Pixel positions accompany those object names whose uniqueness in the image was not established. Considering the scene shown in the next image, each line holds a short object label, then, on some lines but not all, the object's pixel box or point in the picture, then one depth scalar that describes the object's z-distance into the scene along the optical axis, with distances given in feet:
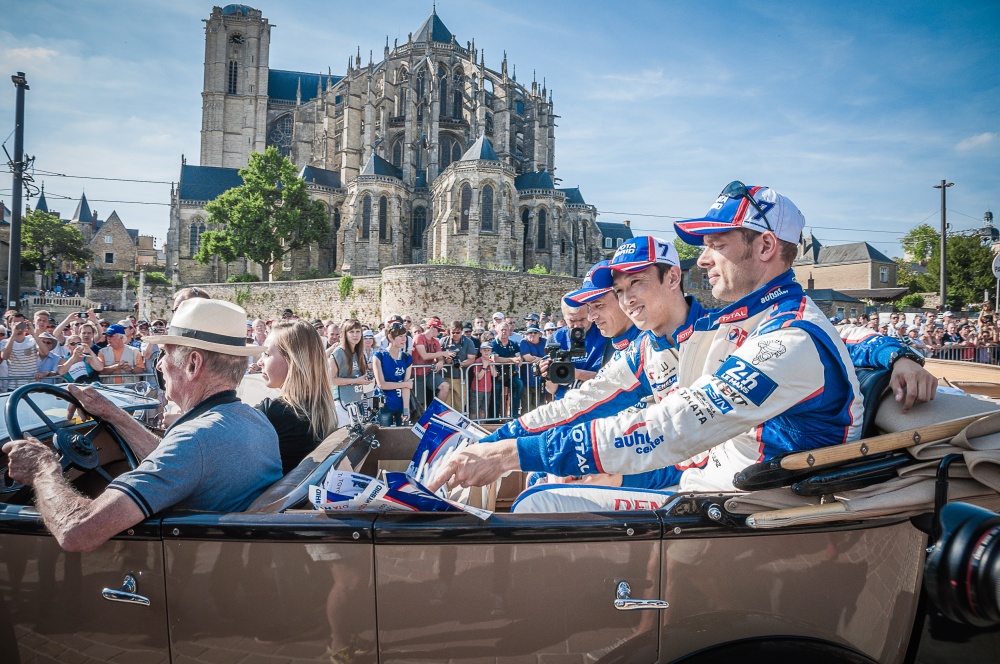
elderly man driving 5.84
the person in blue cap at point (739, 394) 5.96
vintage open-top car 5.48
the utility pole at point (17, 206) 43.14
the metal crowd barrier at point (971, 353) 38.37
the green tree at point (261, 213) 140.26
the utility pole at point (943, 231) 85.40
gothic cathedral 141.59
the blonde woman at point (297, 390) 10.33
